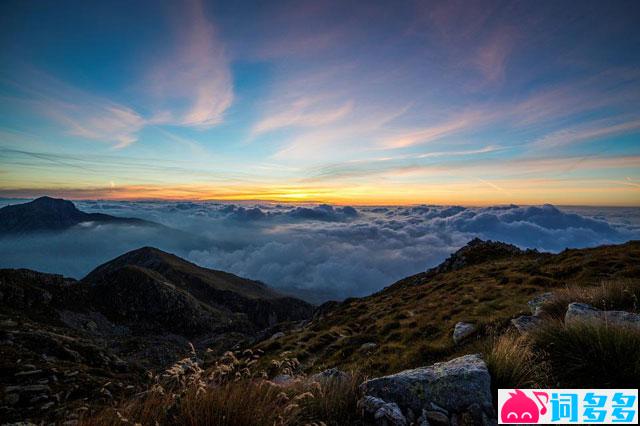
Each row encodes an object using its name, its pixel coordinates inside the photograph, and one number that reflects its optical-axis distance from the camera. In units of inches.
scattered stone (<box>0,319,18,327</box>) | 939.8
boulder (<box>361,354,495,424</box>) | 194.4
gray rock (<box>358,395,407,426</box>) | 187.3
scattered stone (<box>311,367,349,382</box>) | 257.4
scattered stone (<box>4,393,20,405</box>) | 384.8
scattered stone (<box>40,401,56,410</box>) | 388.0
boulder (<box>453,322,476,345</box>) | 452.5
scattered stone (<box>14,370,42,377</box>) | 482.7
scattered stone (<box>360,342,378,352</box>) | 650.0
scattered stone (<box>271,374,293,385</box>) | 435.3
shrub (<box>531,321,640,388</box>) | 205.3
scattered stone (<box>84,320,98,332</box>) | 2462.0
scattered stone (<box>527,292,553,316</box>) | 420.2
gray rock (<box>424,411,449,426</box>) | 184.3
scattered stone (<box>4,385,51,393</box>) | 424.1
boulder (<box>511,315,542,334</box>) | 351.1
